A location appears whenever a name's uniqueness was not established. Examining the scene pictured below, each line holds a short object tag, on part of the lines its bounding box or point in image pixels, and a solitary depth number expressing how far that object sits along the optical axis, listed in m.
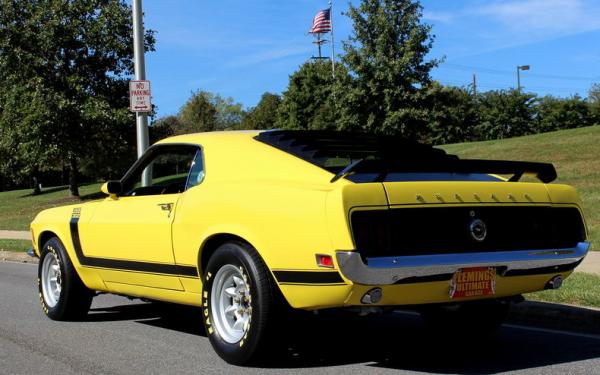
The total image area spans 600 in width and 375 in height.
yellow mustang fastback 4.27
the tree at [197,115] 70.00
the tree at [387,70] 32.94
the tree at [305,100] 55.59
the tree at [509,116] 54.50
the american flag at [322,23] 55.00
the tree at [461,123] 52.92
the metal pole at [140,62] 12.42
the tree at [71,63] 29.31
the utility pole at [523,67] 66.01
